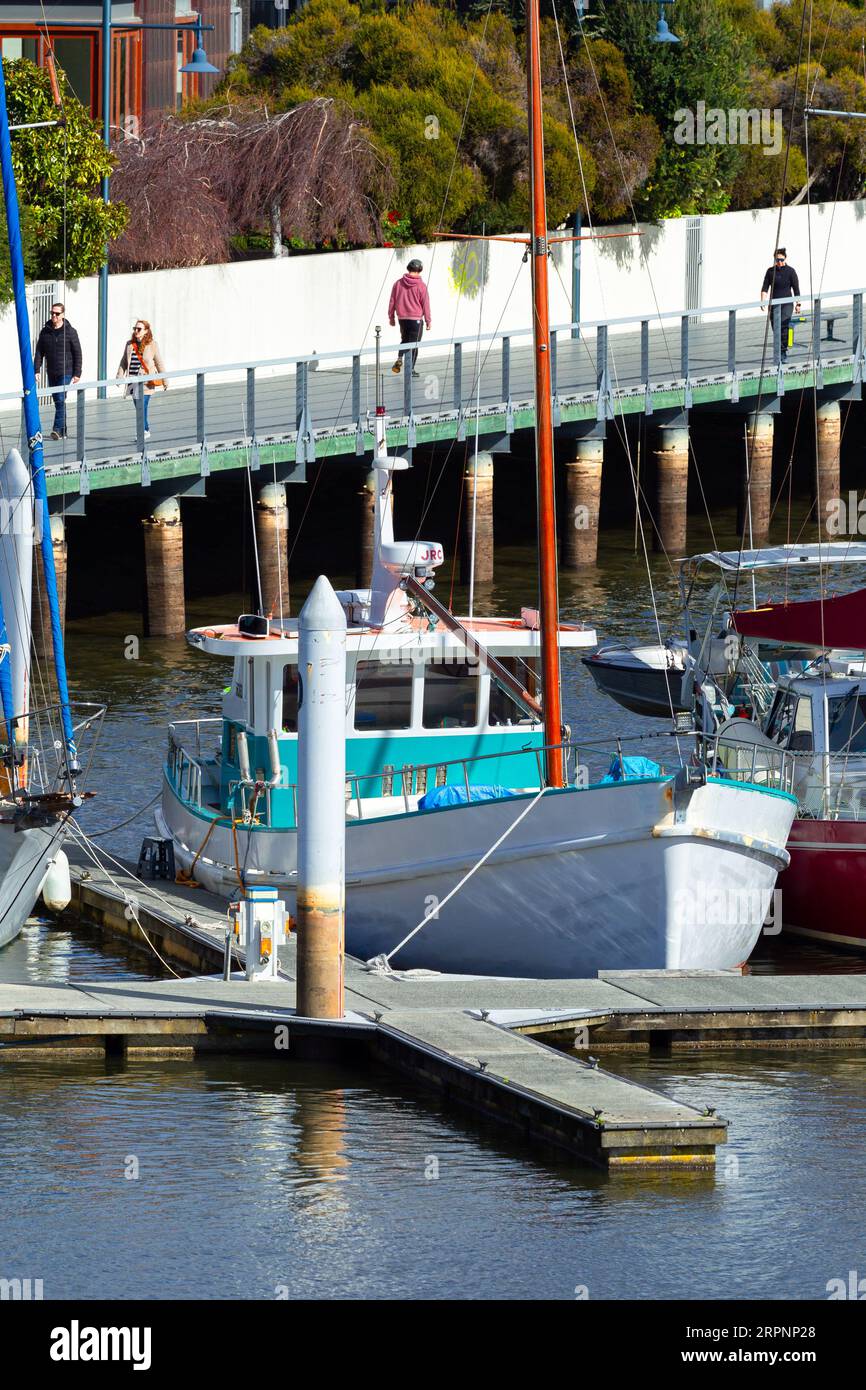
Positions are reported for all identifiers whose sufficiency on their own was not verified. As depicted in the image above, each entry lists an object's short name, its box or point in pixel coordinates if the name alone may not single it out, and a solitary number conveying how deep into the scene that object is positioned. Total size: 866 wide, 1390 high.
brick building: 51.91
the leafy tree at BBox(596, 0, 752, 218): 50.81
